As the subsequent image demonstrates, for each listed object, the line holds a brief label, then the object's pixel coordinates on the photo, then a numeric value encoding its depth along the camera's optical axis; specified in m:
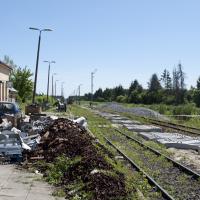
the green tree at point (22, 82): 87.62
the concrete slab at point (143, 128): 33.53
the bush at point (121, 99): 159.93
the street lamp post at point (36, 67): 45.18
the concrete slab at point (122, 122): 43.51
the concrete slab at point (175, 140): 21.84
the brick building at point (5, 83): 47.97
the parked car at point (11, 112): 26.11
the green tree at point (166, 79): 173.75
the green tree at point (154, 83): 170.34
